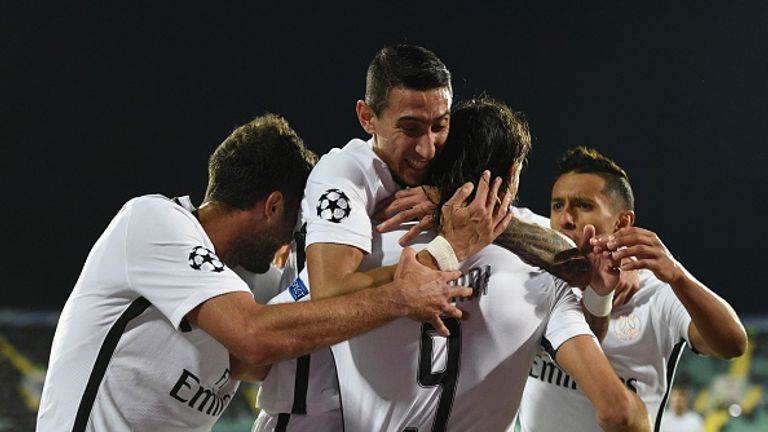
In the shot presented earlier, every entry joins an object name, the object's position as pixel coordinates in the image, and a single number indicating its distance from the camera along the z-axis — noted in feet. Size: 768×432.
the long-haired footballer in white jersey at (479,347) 15.20
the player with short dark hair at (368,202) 14.83
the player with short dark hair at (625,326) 19.25
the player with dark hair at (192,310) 14.40
